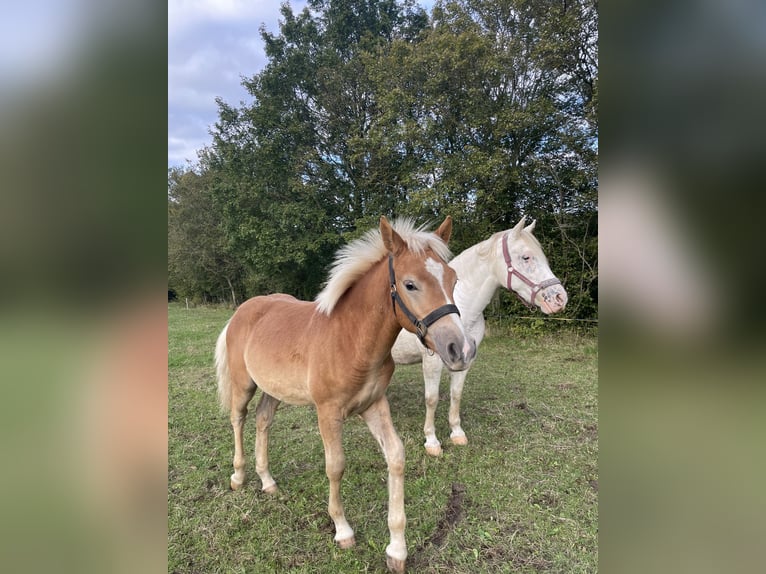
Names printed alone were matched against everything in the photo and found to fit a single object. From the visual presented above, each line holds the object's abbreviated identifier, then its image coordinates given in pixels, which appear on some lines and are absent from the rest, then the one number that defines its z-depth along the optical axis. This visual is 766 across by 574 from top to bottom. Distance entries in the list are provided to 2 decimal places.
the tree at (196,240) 21.28
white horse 3.56
